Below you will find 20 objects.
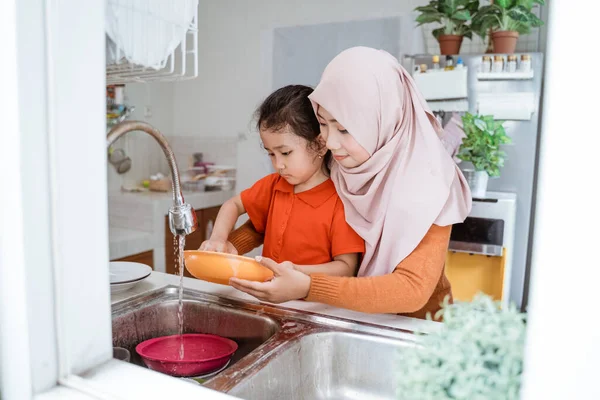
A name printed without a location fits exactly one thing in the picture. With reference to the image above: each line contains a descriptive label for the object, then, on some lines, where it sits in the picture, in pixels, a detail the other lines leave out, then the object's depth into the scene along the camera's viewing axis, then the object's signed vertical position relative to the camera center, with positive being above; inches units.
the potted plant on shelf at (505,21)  102.3 +23.5
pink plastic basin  41.0 -19.3
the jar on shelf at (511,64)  103.4 +14.7
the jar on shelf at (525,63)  102.7 +14.8
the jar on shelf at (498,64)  104.3 +14.7
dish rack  29.9 +5.7
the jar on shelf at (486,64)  105.2 +14.8
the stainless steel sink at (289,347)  33.9 -16.5
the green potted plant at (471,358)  16.7 -7.5
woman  41.4 -5.1
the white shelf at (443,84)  105.5 +10.5
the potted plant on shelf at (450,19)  105.1 +24.3
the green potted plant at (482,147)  97.4 -2.3
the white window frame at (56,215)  21.1 -4.0
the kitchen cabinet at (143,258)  108.7 -28.9
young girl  51.8 -7.8
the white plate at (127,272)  47.5 -14.4
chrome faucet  38.9 -6.2
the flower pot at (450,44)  108.1 +19.3
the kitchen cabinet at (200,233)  122.0 -26.6
